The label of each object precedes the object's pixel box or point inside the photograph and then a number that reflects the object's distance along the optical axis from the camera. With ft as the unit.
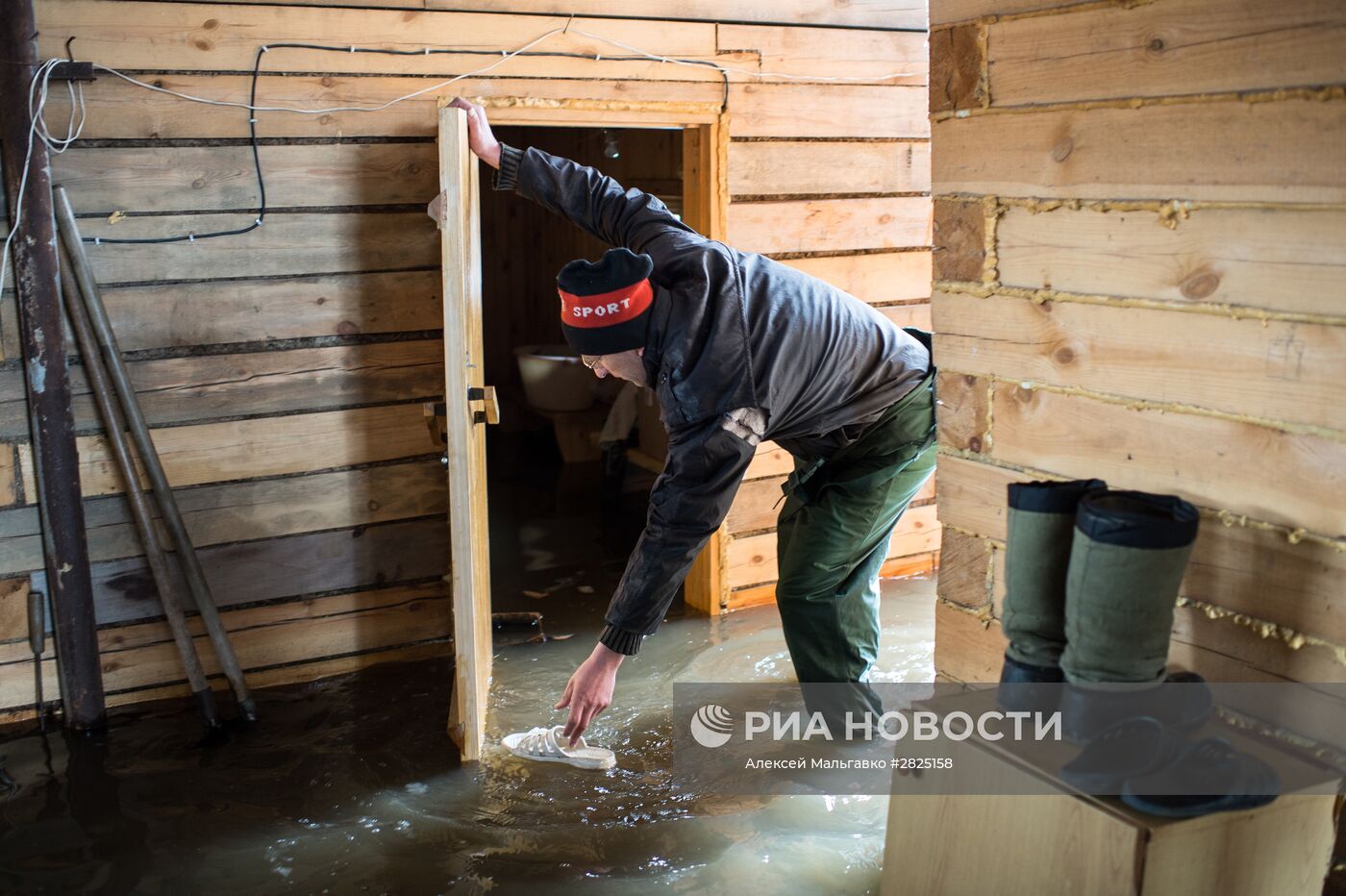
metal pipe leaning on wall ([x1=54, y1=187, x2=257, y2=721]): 11.30
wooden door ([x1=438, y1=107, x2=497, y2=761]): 10.26
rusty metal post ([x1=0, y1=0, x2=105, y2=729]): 10.89
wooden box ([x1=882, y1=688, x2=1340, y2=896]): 5.57
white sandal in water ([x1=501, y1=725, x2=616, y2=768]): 11.03
